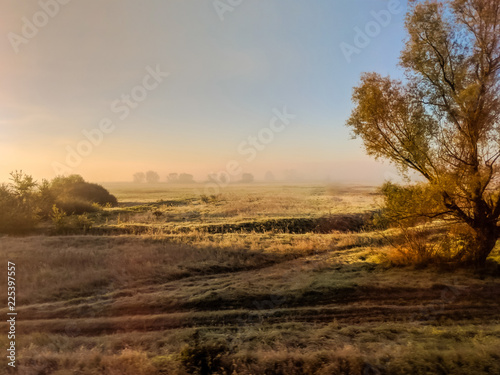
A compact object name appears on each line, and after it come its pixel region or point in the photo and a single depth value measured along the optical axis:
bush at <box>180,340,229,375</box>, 6.00
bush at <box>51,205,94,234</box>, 26.91
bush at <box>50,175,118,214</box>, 39.41
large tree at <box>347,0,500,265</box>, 10.51
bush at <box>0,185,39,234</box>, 26.95
